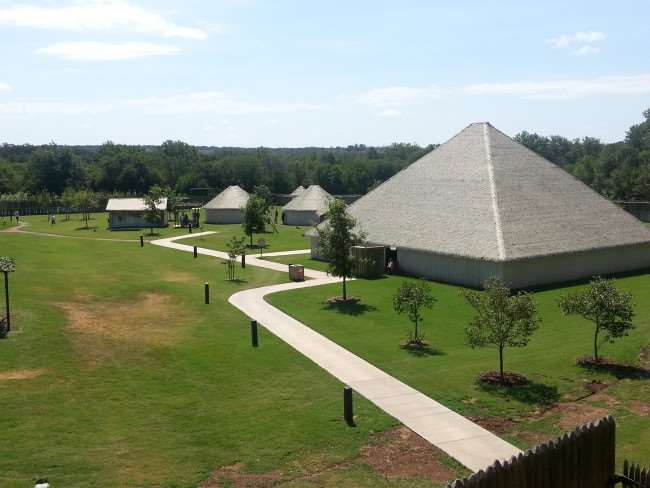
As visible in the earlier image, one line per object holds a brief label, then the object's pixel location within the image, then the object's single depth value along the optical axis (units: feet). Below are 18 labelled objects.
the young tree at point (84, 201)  292.40
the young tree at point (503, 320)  74.18
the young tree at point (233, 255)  145.28
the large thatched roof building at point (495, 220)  131.23
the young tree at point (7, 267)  93.50
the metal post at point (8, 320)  92.38
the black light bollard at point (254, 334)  90.07
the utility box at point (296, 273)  142.61
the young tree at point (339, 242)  119.96
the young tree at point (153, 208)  247.29
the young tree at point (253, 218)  201.67
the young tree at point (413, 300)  91.09
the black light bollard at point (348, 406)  61.87
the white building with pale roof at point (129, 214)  262.06
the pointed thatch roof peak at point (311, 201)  269.93
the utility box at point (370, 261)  142.51
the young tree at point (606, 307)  78.12
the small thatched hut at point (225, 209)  282.15
